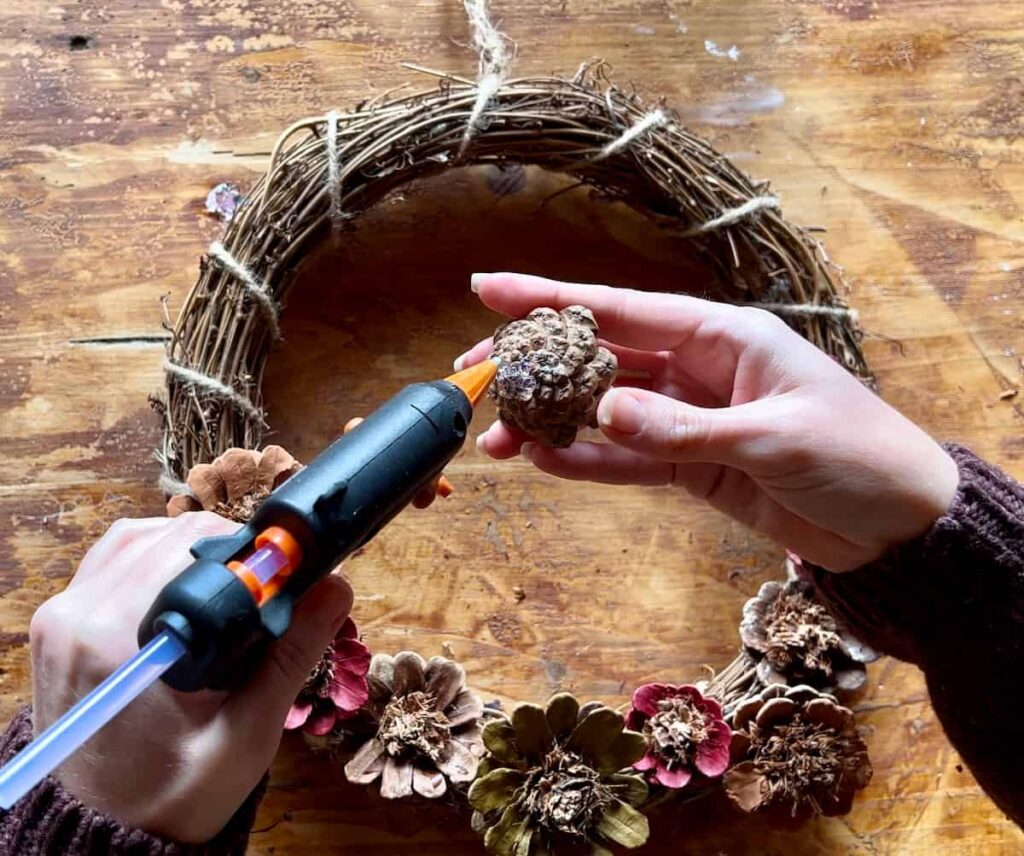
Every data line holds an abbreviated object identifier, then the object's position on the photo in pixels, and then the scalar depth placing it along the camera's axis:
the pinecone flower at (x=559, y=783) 1.05
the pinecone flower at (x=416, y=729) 1.08
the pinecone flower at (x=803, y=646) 1.15
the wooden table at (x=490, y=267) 1.22
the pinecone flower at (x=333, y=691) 1.07
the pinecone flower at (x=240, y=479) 1.07
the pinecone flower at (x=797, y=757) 1.11
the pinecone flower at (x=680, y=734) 1.09
